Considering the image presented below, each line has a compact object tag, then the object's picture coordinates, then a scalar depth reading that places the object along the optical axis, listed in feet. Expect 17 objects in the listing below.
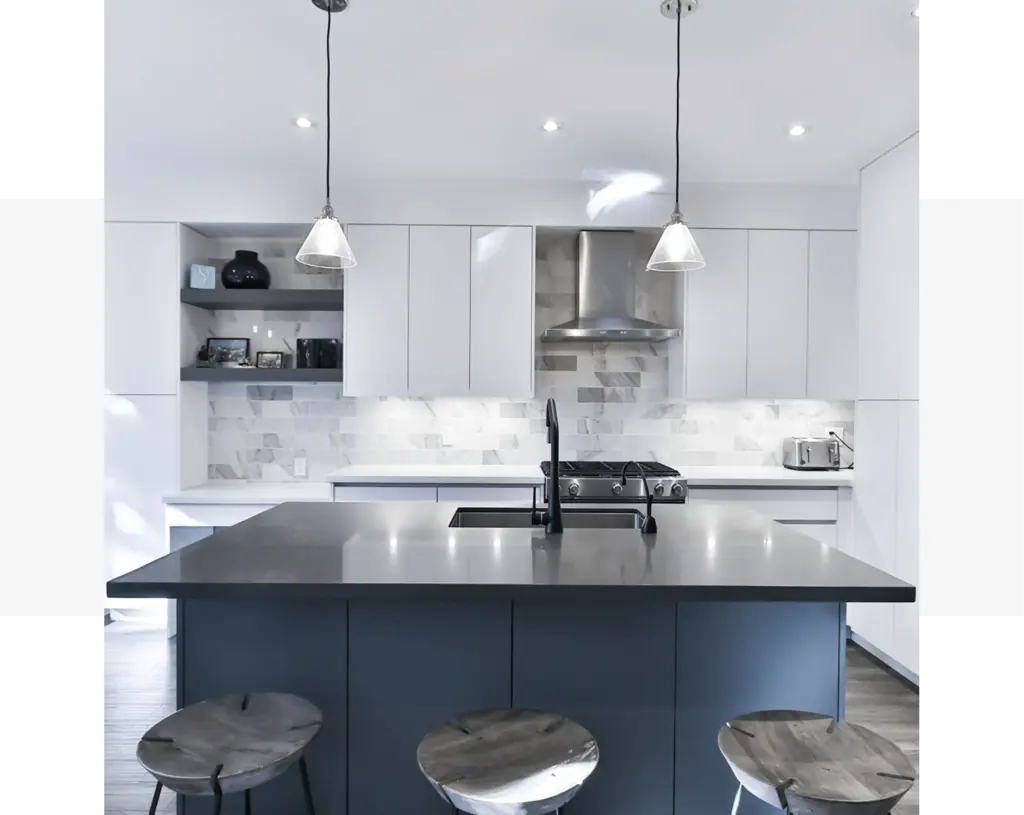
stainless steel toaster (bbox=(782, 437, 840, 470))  13.56
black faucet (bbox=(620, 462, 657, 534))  6.69
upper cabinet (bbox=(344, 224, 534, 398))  12.91
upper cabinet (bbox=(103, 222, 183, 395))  12.55
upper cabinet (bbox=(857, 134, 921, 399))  10.62
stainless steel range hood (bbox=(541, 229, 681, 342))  13.26
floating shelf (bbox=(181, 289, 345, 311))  12.80
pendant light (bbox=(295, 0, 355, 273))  7.31
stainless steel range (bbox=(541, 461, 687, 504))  12.04
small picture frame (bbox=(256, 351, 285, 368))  13.91
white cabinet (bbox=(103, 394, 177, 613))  12.50
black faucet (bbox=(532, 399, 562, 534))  6.67
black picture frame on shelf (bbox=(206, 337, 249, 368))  13.88
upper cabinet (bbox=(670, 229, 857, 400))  13.01
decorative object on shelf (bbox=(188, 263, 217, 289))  12.93
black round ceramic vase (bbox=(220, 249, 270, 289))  13.28
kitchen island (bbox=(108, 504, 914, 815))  5.74
